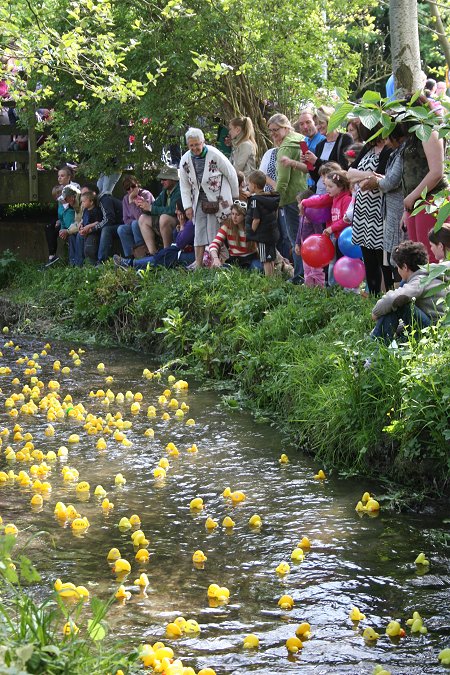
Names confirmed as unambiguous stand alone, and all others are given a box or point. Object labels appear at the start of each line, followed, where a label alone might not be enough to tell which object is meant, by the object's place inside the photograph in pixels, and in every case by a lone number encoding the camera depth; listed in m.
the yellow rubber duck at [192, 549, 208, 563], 5.68
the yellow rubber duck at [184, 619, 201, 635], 4.72
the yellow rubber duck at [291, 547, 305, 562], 5.64
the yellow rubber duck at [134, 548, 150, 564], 5.71
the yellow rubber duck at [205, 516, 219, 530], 6.22
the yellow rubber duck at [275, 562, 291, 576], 5.47
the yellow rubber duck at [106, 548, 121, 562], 5.66
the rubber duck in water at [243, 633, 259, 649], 4.59
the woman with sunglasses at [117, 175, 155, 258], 15.48
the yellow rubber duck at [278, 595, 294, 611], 5.04
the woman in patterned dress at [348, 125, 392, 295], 9.20
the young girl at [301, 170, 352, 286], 10.33
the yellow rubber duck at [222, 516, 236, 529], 6.22
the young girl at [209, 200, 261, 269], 12.71
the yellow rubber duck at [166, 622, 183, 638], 4.71
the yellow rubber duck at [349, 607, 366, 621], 4.86
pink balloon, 10.06
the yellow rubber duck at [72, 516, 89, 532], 6.21
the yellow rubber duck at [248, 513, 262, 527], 6.24
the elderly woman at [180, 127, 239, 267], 13.06
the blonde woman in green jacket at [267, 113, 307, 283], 11.60
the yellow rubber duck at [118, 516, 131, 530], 6.23
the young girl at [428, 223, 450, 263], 7.40
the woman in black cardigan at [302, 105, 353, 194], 11.12
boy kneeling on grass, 7.46
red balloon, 10.34
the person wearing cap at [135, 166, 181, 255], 14.77
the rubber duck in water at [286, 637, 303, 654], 4.56
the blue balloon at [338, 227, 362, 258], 10.00
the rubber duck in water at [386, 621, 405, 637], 4.66
